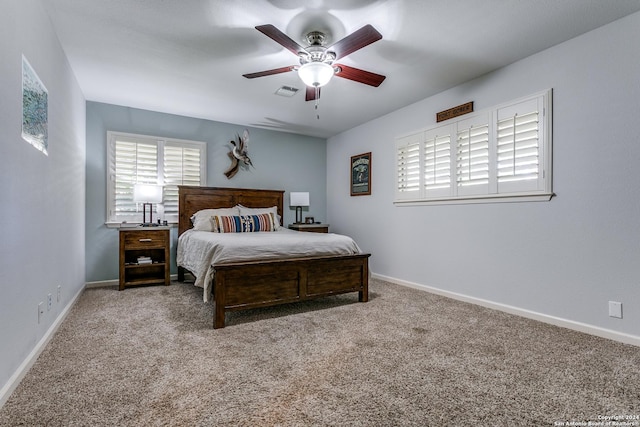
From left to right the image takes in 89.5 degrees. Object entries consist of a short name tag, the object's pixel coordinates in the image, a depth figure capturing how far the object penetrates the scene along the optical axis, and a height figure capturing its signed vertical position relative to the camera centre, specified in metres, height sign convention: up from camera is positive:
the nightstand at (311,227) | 5.43 -0.29
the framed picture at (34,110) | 1.98 +0.66
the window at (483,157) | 3.02 +0.61
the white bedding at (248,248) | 3.00 -0.39
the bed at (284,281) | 2.88 -0.70
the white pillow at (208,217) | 4.46 -0.11
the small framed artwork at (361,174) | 5.26 +0.61
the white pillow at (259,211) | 4.97 -0.02
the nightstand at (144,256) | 4.18 -0.67
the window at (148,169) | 4.54 +0.59
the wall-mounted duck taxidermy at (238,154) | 5.35 +0.92
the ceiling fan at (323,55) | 2.26 +1.23
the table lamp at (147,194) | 4.30 +0.20
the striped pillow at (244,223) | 4.41 -0.19
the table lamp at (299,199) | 5.71 +0.20
